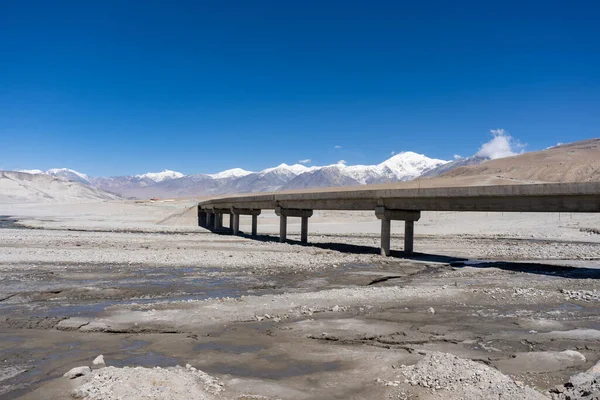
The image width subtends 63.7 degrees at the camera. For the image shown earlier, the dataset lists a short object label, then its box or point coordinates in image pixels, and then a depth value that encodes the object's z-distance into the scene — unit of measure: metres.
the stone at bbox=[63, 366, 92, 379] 7.88
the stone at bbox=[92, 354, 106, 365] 8.58
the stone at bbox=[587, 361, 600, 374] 7.59
